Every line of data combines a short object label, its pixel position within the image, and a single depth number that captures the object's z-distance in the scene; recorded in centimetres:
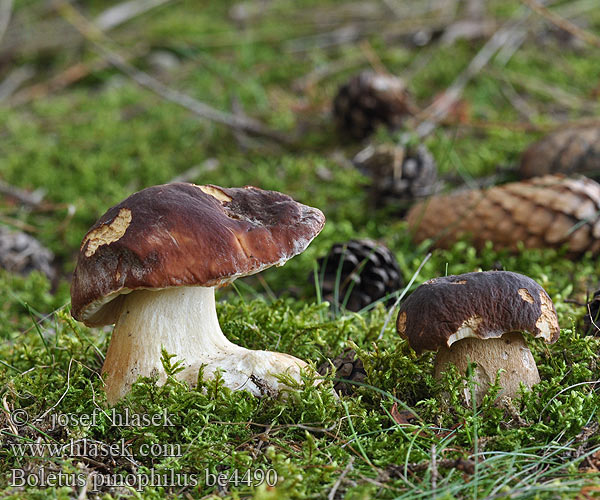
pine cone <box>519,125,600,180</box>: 398
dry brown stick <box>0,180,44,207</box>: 476
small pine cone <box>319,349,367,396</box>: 220
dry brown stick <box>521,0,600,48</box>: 444
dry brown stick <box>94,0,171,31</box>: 787
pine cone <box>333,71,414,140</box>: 519
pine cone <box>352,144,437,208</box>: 426
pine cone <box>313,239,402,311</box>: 321
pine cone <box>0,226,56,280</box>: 404
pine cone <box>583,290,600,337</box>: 239
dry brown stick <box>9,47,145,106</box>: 705
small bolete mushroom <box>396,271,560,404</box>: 186
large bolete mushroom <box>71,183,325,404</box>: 183
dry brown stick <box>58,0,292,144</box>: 523
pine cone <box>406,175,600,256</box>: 344
